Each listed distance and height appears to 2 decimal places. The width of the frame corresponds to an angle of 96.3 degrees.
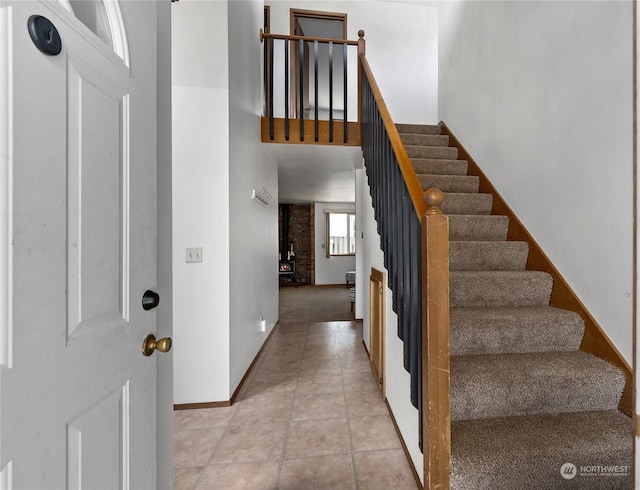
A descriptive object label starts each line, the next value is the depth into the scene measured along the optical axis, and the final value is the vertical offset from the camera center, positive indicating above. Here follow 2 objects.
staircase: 1.10 -0.68
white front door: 0.46 +0.00
